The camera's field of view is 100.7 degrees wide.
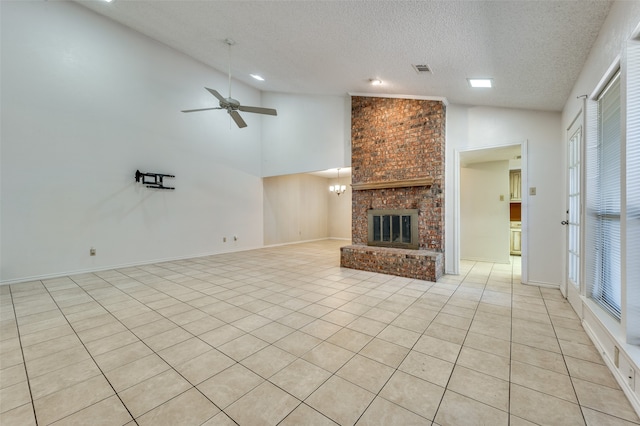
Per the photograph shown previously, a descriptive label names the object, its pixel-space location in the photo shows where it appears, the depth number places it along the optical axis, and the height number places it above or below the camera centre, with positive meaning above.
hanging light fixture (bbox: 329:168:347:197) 8.62 +0.68
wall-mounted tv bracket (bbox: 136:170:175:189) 5.48 +0.69
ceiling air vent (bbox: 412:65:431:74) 3.42 +1.84
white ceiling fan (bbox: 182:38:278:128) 4.07 +1.65
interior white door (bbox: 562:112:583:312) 2.88 -0.05
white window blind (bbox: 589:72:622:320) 2.06 +0.00
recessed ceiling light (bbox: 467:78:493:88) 3.39 +1.65
